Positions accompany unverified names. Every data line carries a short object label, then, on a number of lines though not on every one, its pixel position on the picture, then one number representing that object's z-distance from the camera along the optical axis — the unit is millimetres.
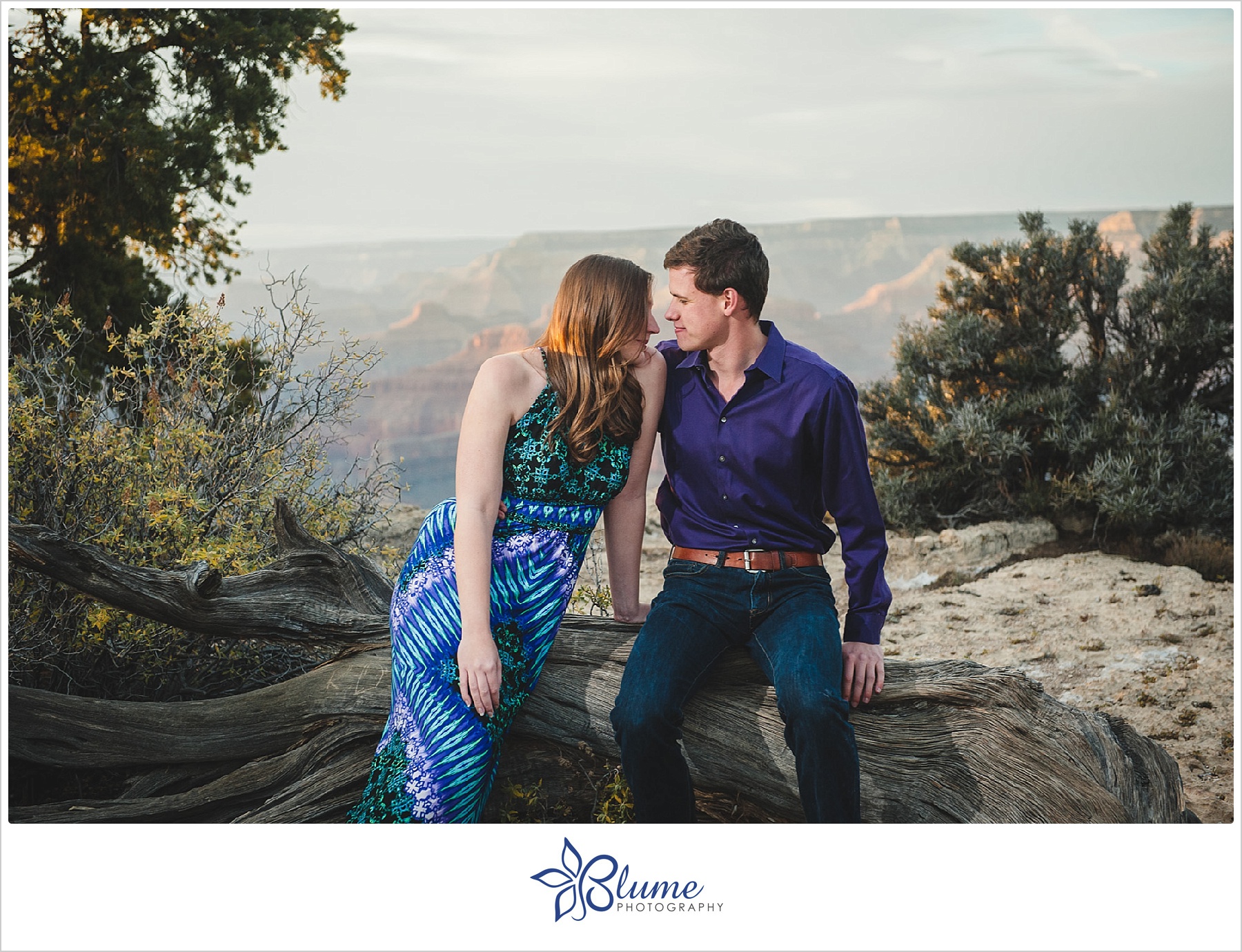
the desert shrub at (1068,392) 6359
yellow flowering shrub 3715
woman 2400
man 2502
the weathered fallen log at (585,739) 2607
